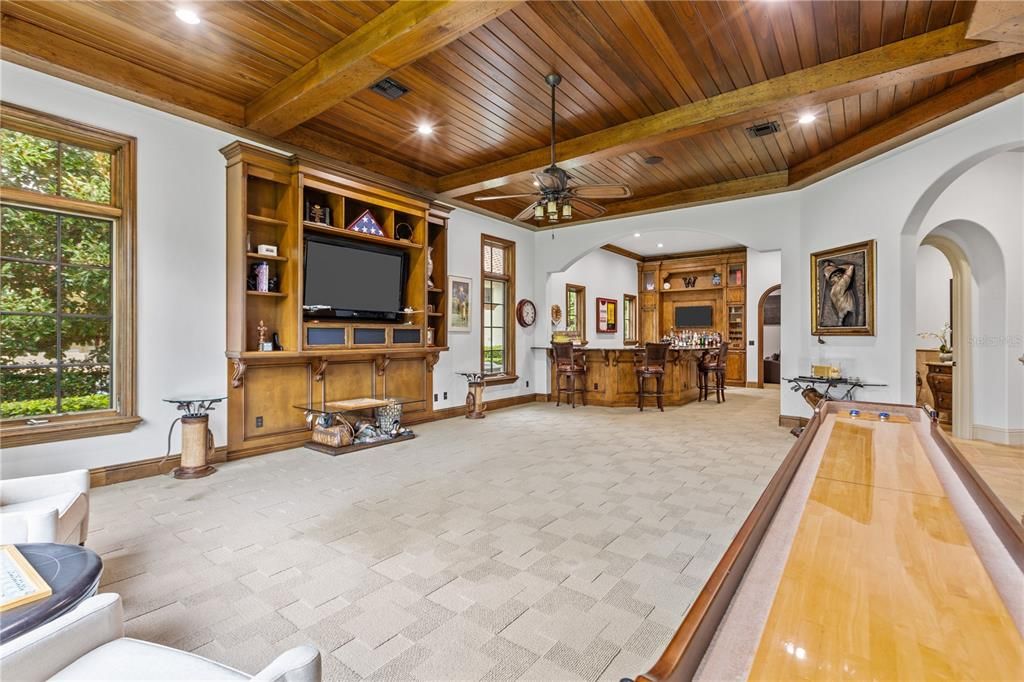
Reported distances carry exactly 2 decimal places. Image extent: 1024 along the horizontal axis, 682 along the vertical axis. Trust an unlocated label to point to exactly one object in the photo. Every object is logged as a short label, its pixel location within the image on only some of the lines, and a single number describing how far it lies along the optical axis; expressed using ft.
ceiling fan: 14.07
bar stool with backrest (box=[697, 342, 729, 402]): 29.40
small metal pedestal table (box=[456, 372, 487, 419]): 22.99
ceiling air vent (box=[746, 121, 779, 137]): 15.74
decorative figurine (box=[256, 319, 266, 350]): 15.65
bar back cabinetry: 37.83
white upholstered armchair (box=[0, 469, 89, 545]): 6.19
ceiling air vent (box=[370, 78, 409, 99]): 13.19
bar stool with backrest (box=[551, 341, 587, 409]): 26.30
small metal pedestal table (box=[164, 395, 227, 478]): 13.11
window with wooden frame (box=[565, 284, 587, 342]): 32.76
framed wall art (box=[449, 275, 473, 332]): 23.07
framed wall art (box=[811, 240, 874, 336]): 17.21
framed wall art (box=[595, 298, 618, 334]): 35.99
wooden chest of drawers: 18.72
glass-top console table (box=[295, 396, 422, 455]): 16.26
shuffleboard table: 2.33
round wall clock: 27.07
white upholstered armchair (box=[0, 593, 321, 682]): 3.27
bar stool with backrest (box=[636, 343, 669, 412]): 25.34
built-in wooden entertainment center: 14.83
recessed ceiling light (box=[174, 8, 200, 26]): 10.17
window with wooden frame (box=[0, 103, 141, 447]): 11.53
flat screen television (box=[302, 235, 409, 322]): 16.38
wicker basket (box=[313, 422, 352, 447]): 16.19
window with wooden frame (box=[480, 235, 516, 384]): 25.58
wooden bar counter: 26.71
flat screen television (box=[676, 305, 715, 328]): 39.19
